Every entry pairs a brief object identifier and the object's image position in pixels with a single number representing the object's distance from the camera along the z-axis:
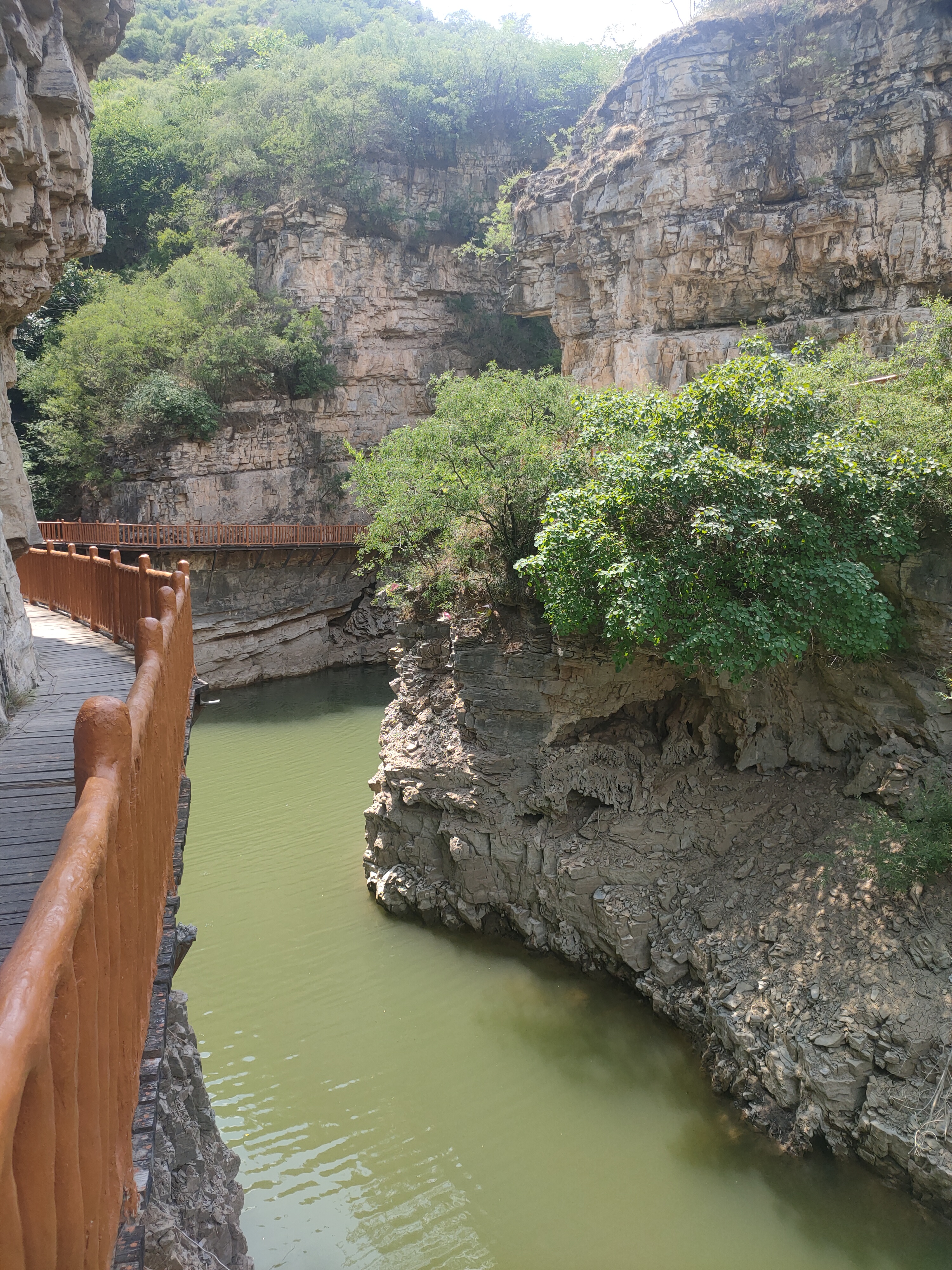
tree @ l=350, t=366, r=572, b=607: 11.46
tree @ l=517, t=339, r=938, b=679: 8.31
